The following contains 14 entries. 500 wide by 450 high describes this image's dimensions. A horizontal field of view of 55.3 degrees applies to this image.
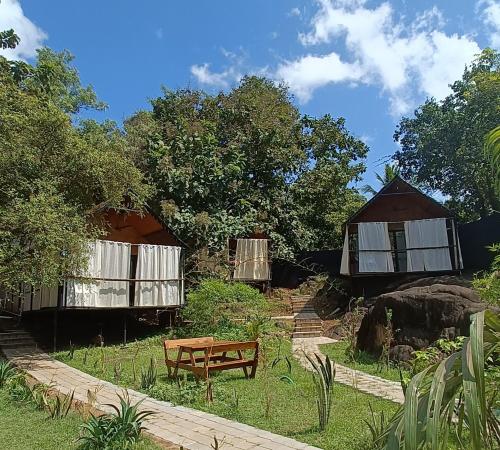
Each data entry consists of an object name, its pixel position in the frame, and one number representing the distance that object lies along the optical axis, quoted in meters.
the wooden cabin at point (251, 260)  20.25
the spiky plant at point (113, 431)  5.12
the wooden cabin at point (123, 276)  12.89
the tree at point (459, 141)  23.30
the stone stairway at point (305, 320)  15.52
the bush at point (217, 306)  14.36
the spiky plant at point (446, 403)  1.37
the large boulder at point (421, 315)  10.33
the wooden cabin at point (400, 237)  18.44
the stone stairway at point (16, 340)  13.23
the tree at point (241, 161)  19.12
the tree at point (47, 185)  10.51
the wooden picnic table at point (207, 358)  8.43
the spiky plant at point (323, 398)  5.79
